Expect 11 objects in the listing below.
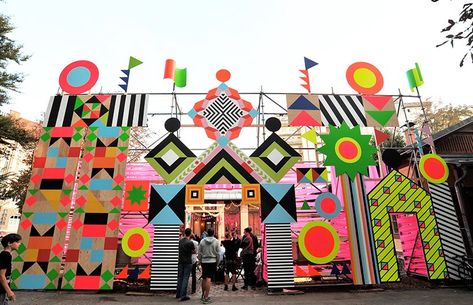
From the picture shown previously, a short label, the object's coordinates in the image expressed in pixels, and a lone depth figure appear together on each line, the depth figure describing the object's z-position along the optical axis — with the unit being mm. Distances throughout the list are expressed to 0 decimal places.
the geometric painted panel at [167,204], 8031
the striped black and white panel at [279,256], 7664
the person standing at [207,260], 6656
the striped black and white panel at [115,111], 8945
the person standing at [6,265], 4017
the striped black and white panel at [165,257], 7570
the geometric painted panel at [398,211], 7953
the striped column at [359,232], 7801
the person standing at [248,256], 7975
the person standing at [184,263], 6961
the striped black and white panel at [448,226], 8180
